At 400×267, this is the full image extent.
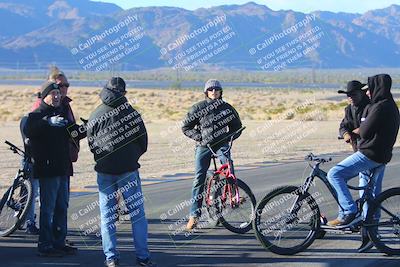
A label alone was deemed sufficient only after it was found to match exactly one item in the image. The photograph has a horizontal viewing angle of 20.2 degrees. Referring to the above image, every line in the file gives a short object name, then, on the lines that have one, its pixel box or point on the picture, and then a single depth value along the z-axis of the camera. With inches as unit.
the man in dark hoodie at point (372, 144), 500.5
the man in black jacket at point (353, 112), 537.5
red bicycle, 573.1
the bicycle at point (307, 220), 498.2
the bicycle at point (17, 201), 541.6
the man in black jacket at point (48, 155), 493.7
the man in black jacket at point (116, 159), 457.4
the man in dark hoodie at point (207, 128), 574.5
